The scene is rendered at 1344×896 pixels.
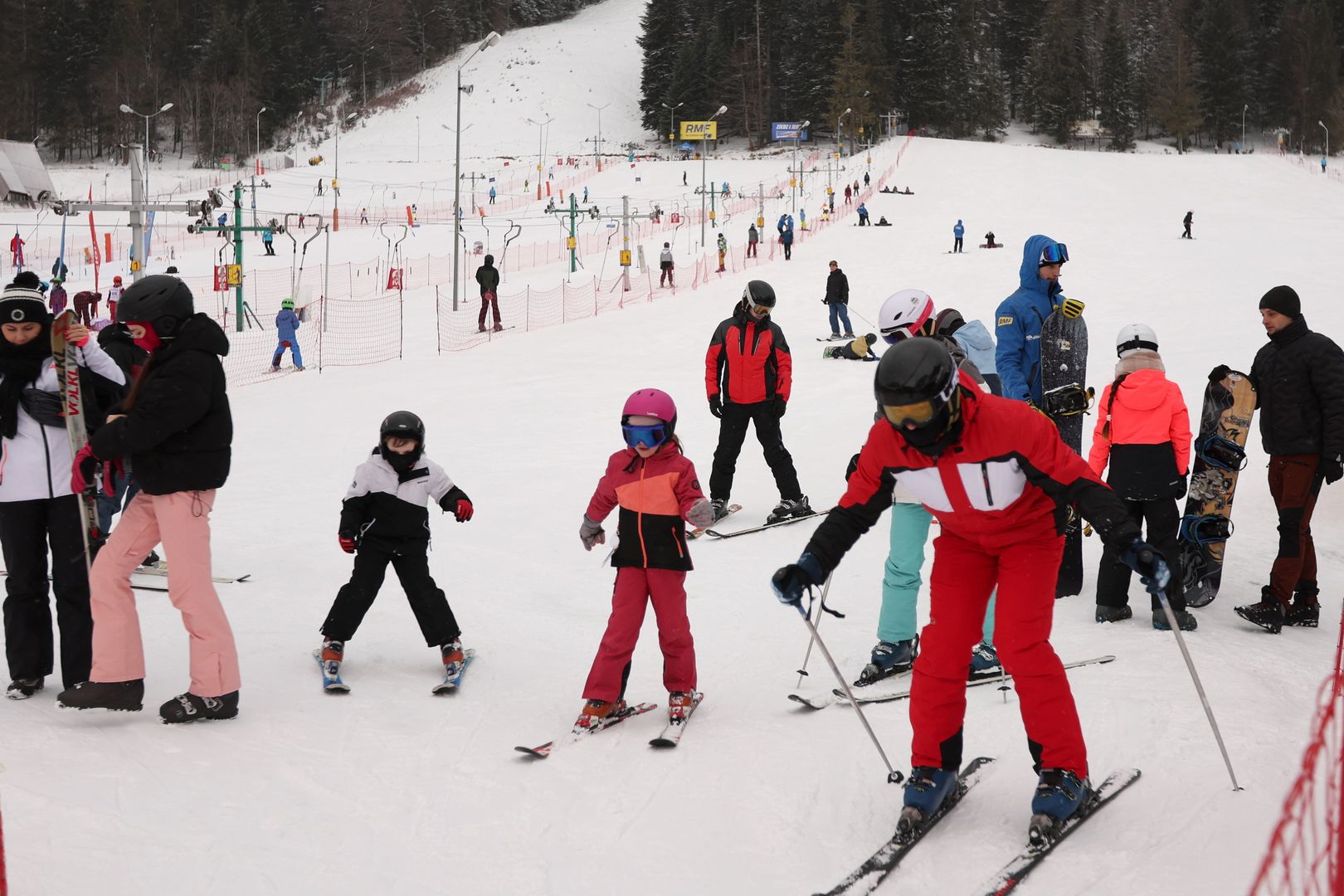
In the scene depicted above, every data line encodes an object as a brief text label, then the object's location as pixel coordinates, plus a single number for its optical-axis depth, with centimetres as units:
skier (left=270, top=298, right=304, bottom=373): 1864
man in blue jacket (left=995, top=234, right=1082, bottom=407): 661
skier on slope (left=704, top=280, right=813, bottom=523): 830
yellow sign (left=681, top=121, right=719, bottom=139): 8431
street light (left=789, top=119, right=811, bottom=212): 4840
